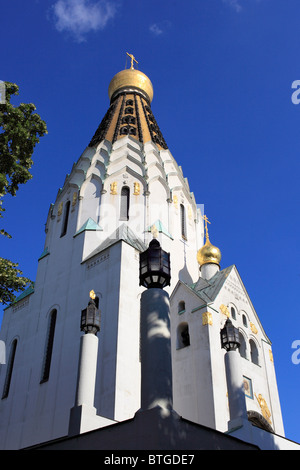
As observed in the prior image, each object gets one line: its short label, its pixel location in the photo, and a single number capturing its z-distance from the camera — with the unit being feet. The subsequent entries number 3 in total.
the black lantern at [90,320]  37.65
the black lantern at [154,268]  27.66
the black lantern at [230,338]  42.01
